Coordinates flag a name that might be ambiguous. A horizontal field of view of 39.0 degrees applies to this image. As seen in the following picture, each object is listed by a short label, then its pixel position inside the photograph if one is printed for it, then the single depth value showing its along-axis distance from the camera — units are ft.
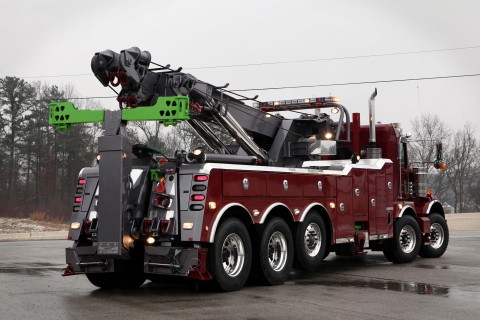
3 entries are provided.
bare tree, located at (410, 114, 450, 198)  181.37
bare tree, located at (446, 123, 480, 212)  229.04
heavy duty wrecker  30.73
